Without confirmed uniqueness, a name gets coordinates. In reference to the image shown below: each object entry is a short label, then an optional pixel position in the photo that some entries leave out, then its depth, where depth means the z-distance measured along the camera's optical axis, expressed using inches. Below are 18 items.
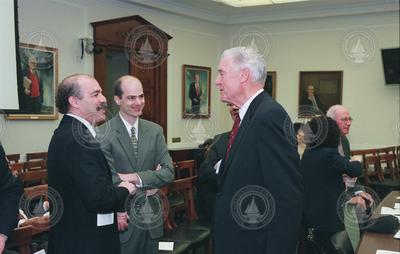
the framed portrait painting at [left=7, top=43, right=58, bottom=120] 194.7
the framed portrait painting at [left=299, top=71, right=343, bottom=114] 286.4
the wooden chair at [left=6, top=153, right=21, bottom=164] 187.8
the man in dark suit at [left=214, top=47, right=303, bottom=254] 58.9
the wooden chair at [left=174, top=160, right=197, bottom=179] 177.7
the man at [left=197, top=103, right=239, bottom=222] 102.7
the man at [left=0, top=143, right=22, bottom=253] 66.8
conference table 81.2
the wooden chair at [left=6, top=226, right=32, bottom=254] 73.0
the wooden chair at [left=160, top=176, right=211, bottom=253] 124.0
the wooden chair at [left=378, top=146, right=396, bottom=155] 249.0
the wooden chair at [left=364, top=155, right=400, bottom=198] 224.1
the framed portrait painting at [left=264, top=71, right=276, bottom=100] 305.6
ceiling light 264.5
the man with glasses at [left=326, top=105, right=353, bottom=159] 137.8
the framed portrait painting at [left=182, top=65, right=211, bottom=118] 291.9
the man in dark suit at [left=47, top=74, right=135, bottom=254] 67.8
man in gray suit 88.2
